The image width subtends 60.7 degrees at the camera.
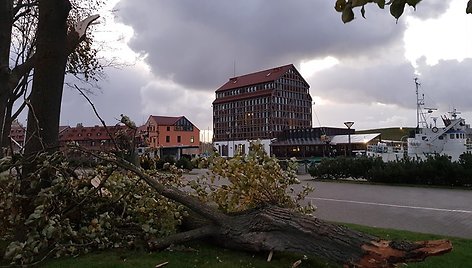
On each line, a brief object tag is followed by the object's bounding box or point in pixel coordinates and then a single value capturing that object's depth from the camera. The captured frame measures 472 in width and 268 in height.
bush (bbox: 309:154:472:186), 17.41
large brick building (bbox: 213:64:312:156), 89.00
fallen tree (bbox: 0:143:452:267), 4.12
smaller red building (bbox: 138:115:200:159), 81.69
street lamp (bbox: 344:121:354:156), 27.99
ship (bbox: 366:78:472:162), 32.47
